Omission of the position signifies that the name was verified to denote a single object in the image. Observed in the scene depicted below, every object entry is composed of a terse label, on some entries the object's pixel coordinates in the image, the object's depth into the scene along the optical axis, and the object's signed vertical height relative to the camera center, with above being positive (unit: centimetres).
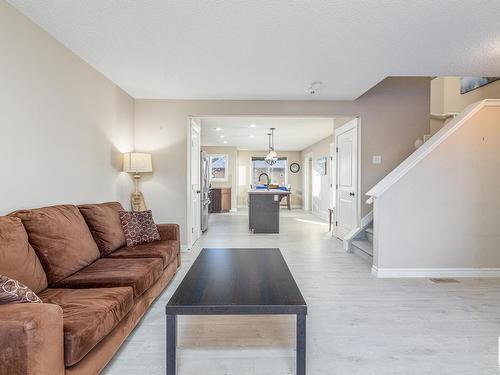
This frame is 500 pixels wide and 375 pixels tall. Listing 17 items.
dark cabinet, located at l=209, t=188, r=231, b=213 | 1029 -55
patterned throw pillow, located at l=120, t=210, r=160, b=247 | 313 -48
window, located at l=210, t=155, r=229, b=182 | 1102 +60
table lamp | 400 +28
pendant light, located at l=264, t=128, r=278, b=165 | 872 +81
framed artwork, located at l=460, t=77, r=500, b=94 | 499 +181
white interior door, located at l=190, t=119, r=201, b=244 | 507 +1
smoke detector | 385 +131
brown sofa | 120 -66
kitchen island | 633 -63
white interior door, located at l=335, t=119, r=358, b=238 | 488 +12
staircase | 405 -87
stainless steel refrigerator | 606 -15
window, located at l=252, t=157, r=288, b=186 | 1222 +57
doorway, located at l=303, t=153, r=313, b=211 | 1106 +10
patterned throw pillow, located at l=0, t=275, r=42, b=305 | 132 -50
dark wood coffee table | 161 -65
